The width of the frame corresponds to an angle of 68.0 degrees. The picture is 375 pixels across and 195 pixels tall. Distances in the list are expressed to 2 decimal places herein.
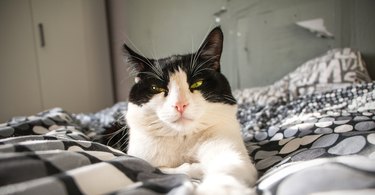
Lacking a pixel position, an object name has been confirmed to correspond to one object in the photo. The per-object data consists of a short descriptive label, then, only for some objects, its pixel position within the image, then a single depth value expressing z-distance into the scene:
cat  0.27
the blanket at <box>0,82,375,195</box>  0.17
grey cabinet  0.87
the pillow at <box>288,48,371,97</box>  0.58
